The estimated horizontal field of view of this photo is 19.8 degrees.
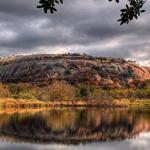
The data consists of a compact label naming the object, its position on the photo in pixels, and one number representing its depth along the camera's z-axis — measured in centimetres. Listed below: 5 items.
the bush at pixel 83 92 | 10902
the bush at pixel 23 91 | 9219
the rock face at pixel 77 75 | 17312
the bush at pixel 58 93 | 10194
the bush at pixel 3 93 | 8884
